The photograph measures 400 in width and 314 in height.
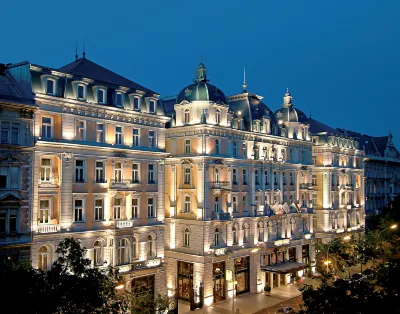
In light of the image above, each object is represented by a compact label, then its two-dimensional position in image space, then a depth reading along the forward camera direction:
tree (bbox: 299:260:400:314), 21.24
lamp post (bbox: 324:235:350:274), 57.63
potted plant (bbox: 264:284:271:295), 60.53
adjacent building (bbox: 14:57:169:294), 40.50
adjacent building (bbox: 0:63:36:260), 36.91
